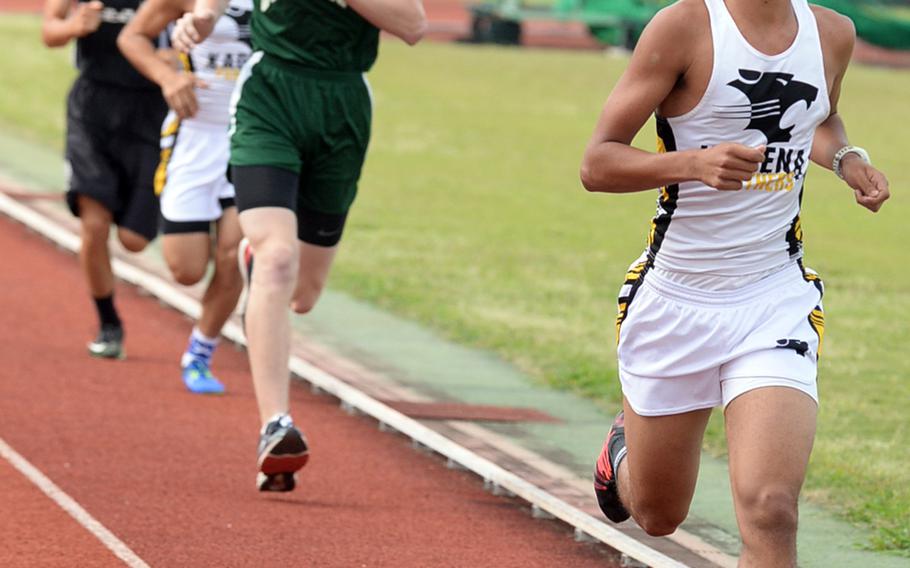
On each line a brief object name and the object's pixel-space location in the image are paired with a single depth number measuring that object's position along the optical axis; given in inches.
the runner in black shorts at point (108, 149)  740.0
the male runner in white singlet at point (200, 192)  677.9
